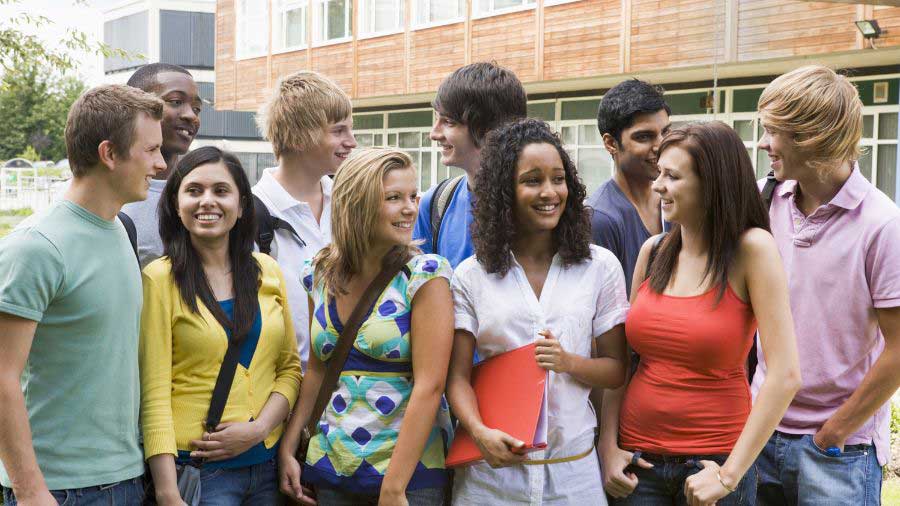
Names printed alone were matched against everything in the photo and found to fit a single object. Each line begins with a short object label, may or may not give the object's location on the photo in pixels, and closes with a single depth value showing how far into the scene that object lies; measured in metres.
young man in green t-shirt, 3.03
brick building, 19.50
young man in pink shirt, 3.48
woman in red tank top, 3.26
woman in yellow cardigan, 3.52
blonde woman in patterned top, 3.42
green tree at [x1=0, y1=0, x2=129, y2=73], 10.54
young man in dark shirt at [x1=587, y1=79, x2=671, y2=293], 4.42
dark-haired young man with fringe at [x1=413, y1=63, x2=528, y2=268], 4.32
